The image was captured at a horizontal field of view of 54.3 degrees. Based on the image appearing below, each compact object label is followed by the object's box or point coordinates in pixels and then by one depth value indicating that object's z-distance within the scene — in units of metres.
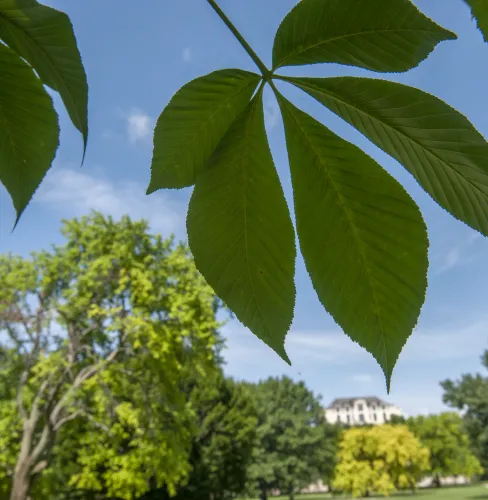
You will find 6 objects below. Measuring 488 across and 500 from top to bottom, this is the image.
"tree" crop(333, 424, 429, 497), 34.84
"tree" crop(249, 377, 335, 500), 32.25
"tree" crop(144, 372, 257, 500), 20.64
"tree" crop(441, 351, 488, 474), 28.33
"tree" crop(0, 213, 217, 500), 9.94
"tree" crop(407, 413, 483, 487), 43.16
